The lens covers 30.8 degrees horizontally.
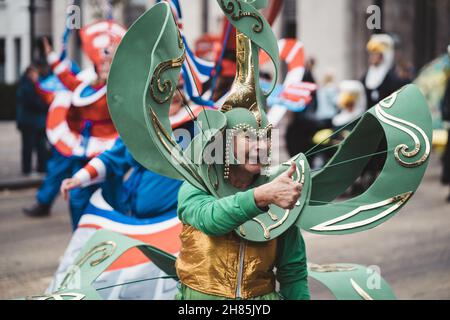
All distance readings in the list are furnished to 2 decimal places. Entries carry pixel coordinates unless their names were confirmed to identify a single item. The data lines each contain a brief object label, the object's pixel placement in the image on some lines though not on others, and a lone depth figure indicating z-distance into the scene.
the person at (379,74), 10.07
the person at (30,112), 12.23
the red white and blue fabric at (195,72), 4.53
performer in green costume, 2.77
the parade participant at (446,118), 10.69
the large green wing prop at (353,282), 3.40
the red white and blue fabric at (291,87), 5.39
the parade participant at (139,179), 4.66
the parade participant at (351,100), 10.39
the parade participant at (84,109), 6.26
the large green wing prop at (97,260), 3.23
